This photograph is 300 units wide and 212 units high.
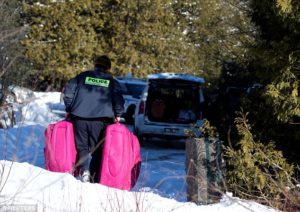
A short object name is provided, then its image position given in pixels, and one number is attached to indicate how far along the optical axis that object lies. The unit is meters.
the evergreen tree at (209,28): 31.42
